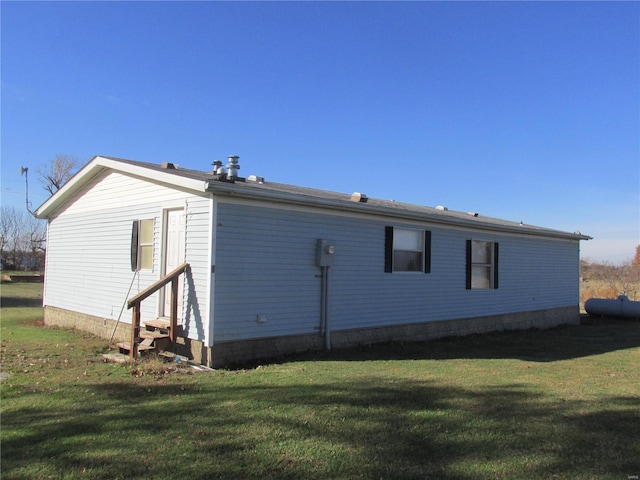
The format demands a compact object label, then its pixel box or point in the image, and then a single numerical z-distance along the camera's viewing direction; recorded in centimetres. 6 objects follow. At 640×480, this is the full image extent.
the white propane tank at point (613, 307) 1670
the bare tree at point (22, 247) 4697
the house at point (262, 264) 747
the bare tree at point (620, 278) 2266
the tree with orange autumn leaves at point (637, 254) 4489
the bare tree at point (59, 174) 4166
